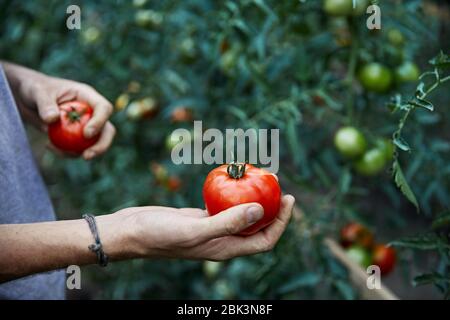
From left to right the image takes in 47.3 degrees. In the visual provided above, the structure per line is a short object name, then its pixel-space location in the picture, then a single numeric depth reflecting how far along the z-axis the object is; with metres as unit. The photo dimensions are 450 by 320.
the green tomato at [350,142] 1.73
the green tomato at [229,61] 1.97
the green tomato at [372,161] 1.75
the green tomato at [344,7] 1.62
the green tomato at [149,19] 2.08
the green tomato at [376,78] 1.77
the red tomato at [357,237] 2.03
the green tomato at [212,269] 2.27
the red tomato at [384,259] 1.95
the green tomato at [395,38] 1.90
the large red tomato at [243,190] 1.07
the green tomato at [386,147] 1.78
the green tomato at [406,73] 1.81
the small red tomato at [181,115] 2.17
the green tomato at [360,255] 1.94
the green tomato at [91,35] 2.40
